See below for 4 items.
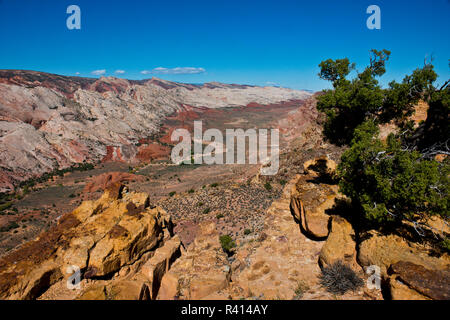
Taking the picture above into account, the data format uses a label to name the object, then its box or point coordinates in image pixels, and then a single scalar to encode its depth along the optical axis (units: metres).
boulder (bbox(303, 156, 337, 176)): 15.72
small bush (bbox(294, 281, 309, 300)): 8.45
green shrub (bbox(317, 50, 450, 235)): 7.76
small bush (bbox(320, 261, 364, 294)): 7.98
